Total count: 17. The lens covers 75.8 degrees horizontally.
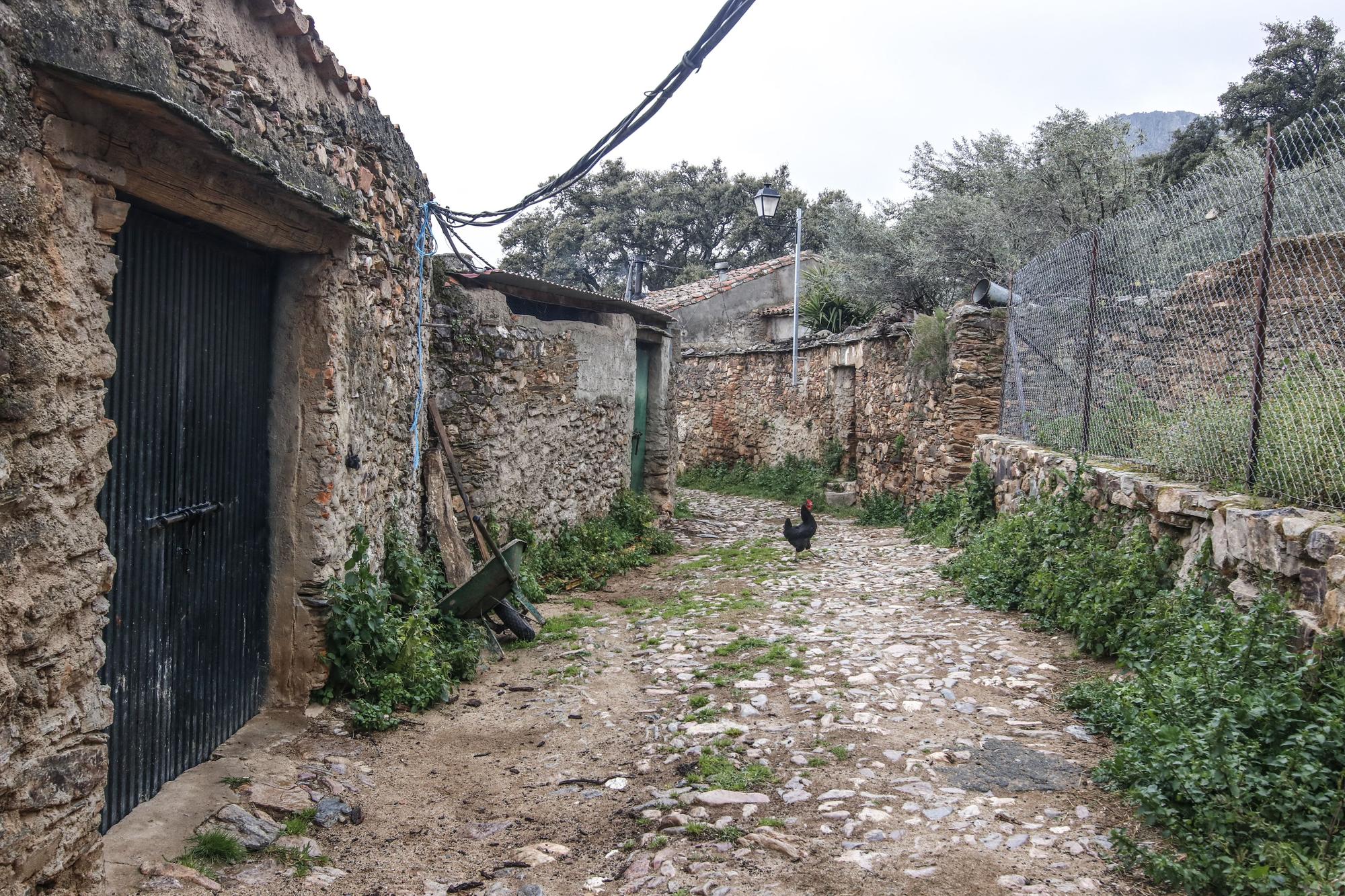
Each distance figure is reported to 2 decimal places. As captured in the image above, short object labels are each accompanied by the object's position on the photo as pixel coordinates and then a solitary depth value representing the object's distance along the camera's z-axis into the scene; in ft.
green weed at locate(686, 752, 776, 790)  11.65
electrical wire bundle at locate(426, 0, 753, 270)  14.83
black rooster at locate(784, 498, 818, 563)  30.96
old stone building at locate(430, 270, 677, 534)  22.22
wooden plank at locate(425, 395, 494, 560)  20.58
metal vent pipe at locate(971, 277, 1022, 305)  33.53
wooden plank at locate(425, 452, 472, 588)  19.01
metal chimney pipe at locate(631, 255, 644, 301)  64.34
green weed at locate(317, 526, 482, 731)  13.75
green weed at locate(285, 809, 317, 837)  10.08
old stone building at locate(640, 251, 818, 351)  65.98
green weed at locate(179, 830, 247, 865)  9.21
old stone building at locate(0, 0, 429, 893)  7.27
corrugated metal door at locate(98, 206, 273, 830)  9.68
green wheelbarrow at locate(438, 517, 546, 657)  16.90
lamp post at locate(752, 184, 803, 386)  50.37
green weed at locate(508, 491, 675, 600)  24.38
